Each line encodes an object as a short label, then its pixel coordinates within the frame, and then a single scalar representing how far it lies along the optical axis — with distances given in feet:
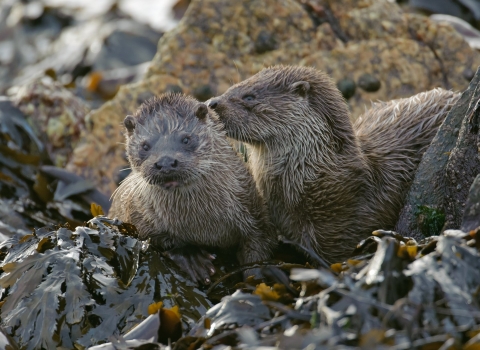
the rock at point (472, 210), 18.33
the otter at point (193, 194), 25.55
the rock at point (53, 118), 41.70
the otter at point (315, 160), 26.32
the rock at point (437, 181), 22.75
